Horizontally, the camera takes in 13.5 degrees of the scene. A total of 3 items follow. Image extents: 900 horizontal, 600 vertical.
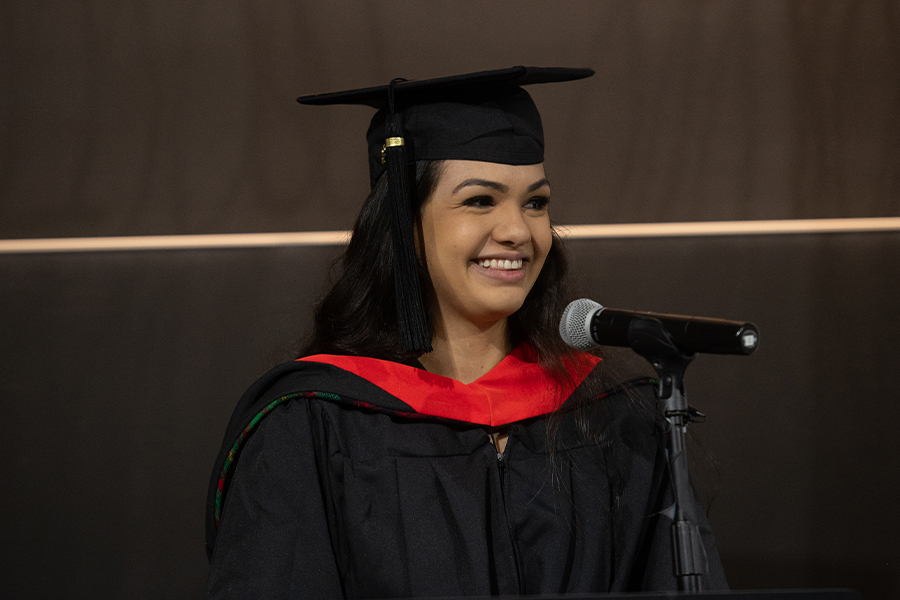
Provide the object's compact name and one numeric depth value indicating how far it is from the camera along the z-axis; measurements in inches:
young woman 155.8
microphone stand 146.3
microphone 144.3
